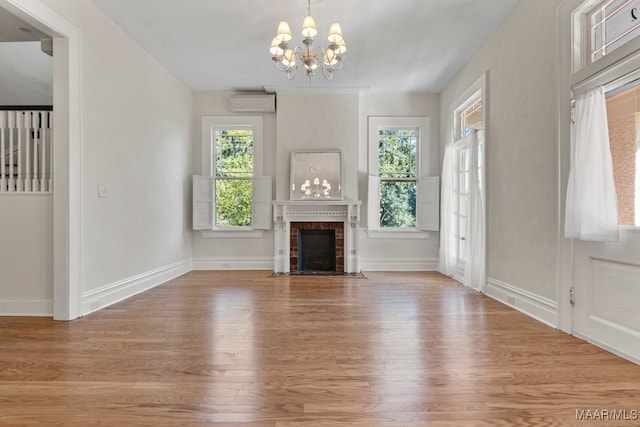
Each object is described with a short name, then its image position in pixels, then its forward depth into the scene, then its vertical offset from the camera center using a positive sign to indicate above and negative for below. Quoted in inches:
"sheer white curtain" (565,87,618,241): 86.6 +8.2
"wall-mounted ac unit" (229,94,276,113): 220.1 +70.0
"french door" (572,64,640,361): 81.4 -11.8
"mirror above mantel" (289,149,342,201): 218.1 +21.7
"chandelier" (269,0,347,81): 113.0 +58.4
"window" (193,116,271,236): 224.2 +23.6
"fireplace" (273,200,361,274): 217.9 -11.6
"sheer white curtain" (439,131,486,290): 159.5 -2.7
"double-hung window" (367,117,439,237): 226.7 +26.4
